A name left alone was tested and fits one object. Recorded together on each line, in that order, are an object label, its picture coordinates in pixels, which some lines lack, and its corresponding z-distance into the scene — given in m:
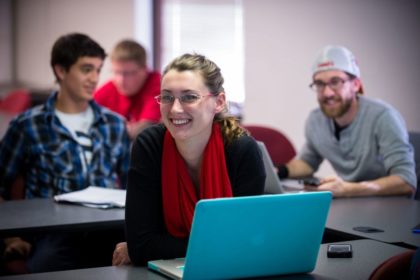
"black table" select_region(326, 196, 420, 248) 3.78
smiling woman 3.55
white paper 4.57
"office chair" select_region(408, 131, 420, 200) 5.57
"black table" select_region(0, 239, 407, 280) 2.98
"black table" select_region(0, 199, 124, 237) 4.00
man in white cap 5.44
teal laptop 2.76
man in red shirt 7.75
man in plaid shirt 5.27
